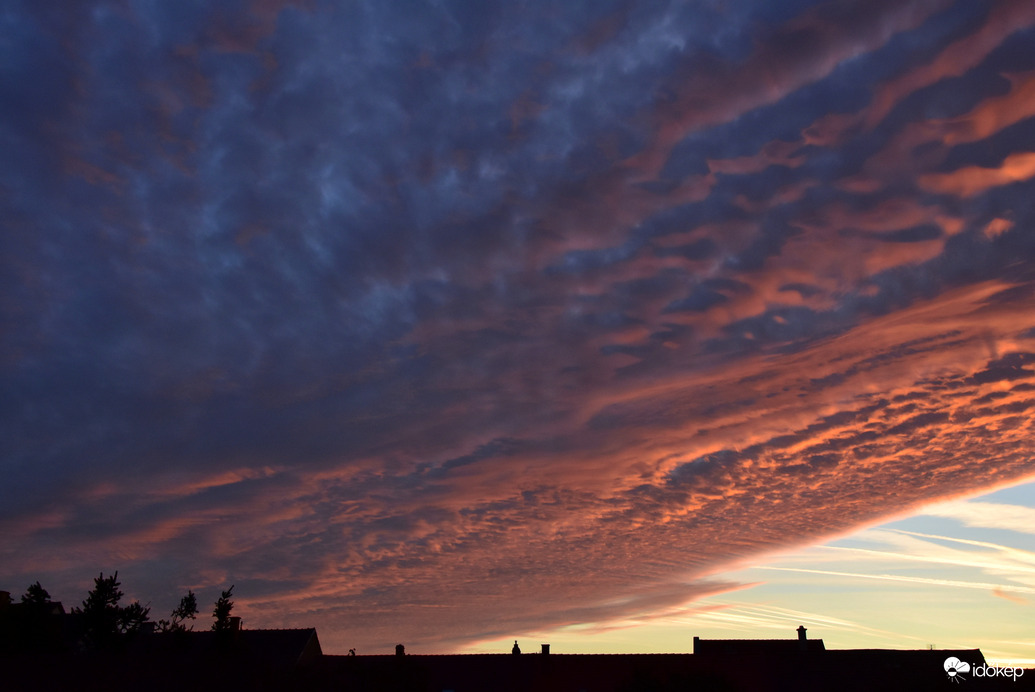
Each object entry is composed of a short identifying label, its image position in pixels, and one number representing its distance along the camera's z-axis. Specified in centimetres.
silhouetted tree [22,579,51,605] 6956
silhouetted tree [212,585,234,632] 6150
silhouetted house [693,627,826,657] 5891
